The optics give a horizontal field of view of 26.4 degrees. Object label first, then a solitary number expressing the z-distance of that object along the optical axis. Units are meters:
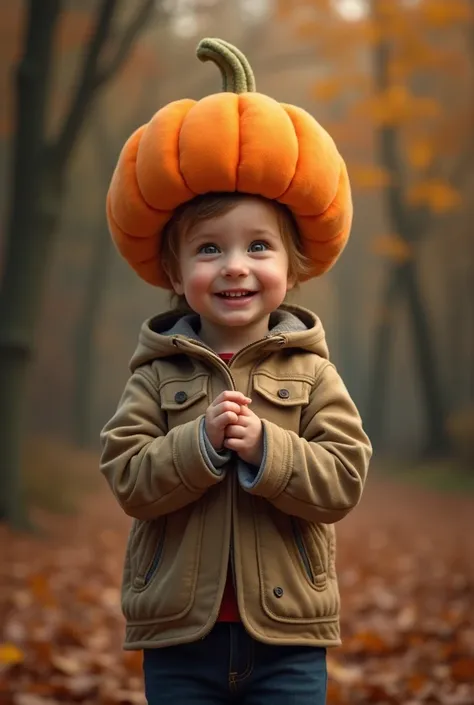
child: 2.17
